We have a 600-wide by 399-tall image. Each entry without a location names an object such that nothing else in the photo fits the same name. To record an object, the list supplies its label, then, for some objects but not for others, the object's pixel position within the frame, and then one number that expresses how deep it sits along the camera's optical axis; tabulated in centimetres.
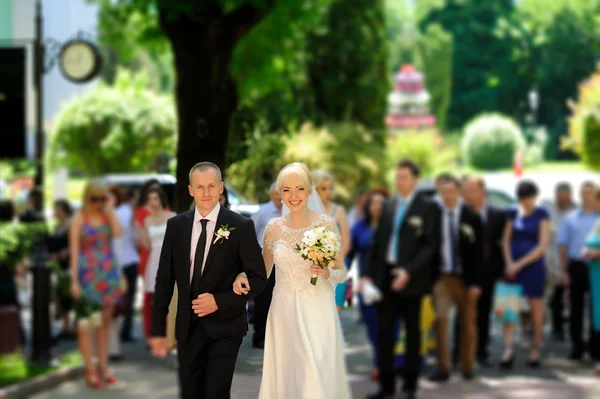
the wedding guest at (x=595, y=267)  1136
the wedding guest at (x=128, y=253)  1202
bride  497
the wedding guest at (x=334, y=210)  538
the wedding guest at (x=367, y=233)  1099
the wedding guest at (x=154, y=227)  547
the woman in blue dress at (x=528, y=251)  1146
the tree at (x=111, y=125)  3027
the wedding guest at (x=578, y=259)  1215
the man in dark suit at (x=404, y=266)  935
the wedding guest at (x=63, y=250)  1251
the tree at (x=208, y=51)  581
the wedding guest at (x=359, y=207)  1266
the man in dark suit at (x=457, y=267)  1073
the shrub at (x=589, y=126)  2270
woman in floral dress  1005
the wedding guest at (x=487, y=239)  1155
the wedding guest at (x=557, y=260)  1348
